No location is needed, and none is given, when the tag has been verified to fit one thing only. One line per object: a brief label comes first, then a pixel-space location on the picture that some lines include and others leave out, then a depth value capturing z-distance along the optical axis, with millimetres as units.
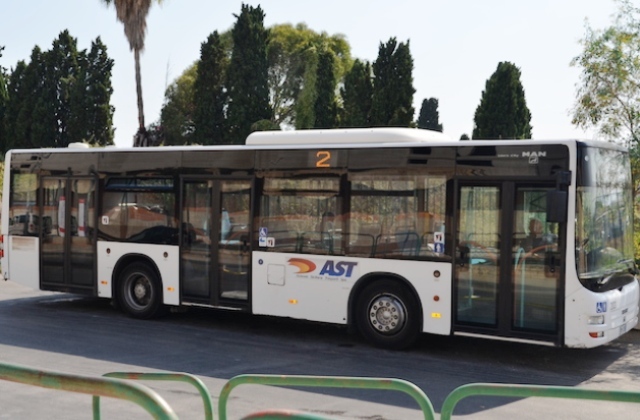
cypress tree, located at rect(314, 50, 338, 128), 50750
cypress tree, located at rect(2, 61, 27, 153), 55875
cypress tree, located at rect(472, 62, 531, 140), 48562
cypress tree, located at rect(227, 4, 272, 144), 49312
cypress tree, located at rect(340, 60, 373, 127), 48228
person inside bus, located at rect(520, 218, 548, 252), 10383
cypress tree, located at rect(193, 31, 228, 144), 50719
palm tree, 38938
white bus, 10352
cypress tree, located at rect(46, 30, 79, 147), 54250
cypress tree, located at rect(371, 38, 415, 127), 45625
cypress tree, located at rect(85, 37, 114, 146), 52072
